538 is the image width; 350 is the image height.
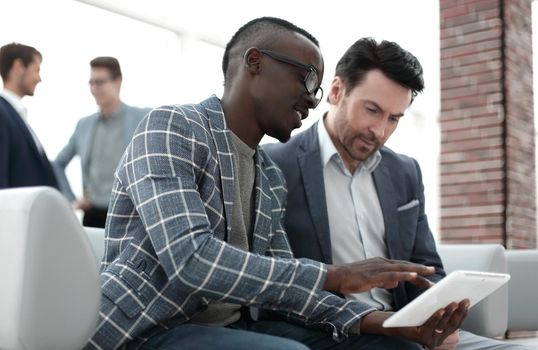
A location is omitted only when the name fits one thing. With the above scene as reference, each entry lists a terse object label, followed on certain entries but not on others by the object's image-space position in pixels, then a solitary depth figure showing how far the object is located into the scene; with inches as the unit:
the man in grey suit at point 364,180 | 96.3
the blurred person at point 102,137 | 166.7
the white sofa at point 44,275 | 47.6
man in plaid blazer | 63.4
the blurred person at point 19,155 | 105.0
